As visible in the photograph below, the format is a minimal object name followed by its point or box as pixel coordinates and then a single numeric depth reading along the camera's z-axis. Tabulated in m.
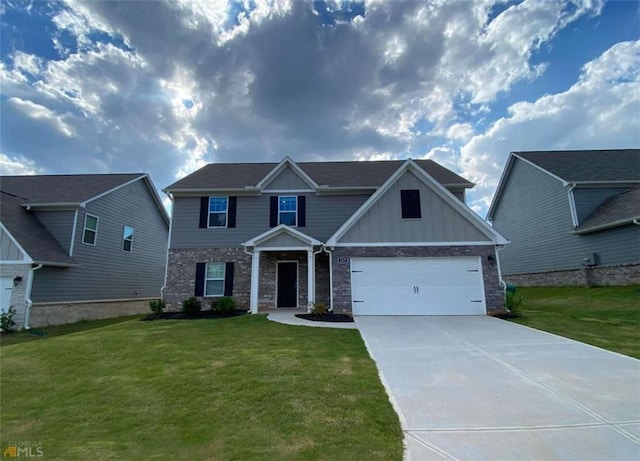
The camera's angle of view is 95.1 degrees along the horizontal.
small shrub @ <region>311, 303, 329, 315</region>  10.88
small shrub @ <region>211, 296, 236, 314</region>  12.20
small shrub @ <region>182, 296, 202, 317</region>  12.13
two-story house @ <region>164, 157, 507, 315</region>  11.11
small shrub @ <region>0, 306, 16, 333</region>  10.70
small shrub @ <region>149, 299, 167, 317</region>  12.15
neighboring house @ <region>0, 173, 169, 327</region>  11.24
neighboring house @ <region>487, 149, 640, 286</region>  13.82
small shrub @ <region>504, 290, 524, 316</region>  10.88
